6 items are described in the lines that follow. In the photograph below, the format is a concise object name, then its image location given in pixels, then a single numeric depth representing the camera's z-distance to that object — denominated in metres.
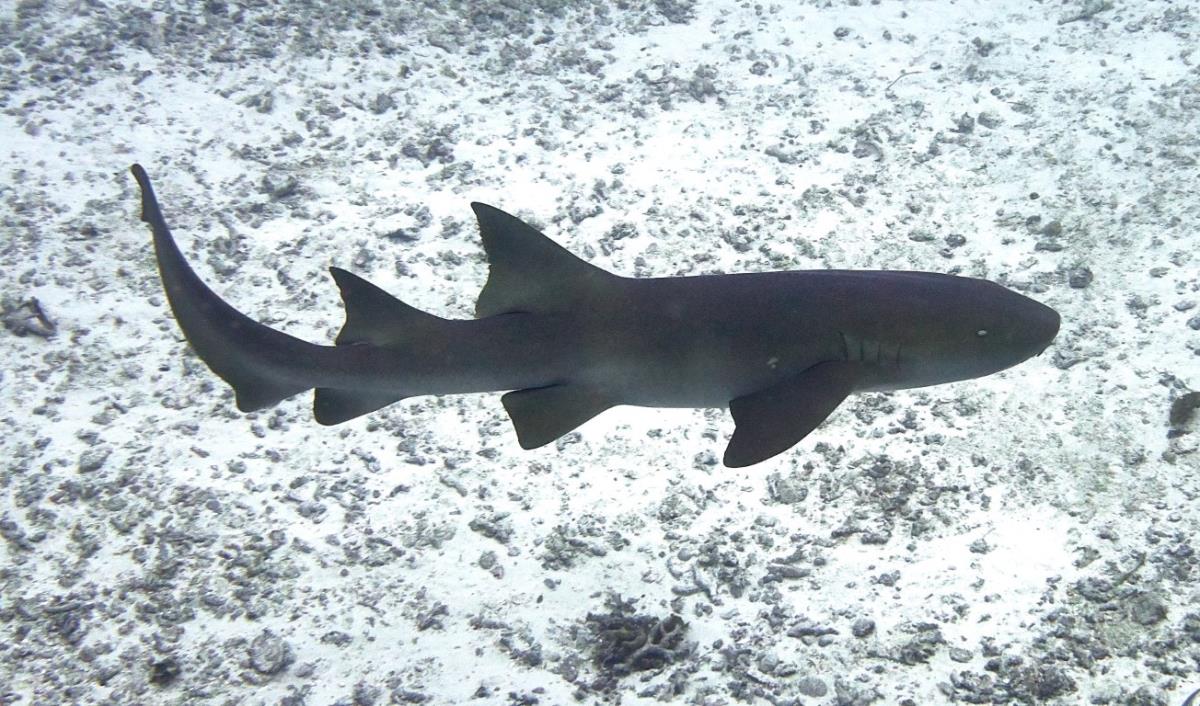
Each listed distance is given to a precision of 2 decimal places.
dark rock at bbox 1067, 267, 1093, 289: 4.56
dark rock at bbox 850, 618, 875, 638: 3.24
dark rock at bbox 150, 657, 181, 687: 3.29
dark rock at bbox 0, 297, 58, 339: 4.57
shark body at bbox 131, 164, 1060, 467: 2.83
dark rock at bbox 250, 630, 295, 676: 3.31
